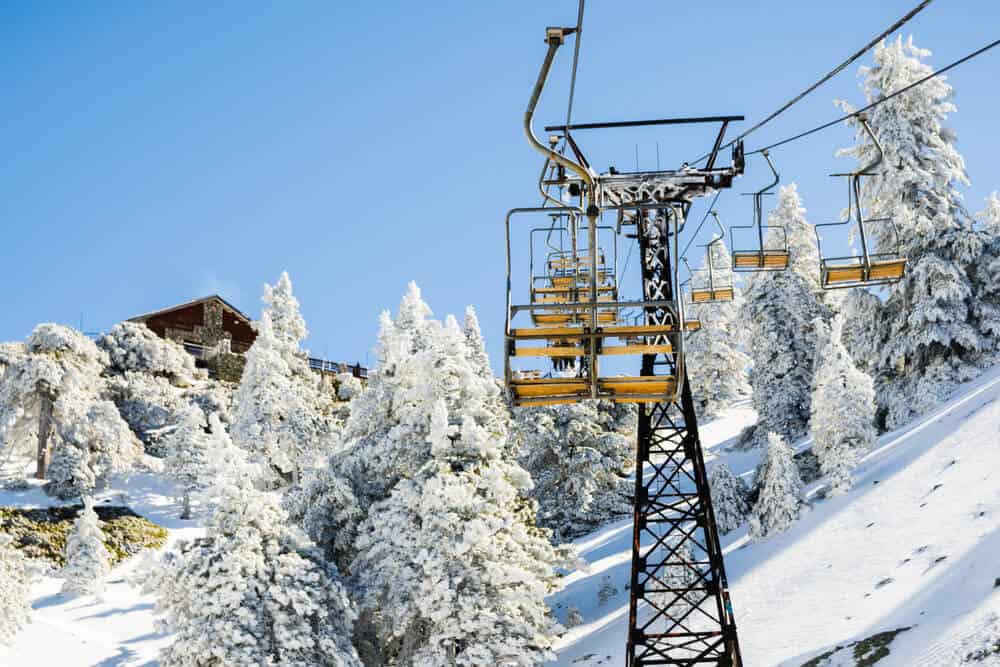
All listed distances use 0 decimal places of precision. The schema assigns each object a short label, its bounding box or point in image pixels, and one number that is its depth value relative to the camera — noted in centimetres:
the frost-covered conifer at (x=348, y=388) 5738
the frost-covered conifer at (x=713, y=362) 5197
